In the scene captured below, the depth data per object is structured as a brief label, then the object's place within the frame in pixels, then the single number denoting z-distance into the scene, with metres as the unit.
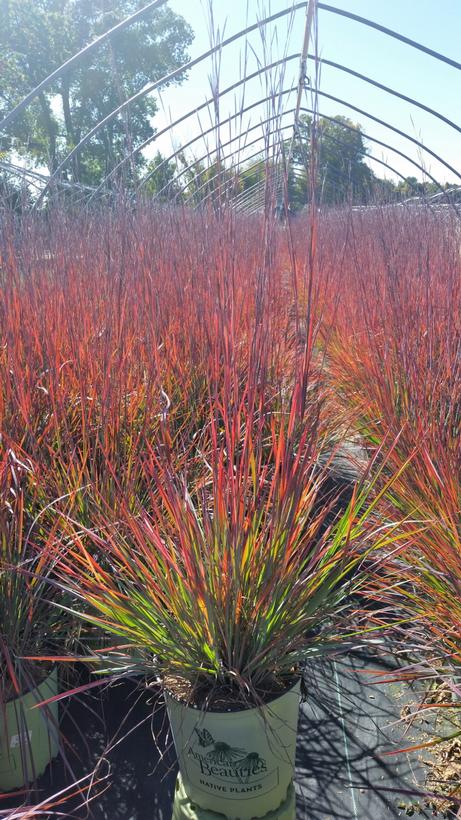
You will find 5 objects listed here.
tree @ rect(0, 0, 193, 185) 16.95
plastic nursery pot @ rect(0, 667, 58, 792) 1.20
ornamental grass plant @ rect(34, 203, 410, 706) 1.08
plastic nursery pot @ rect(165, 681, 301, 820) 1.06
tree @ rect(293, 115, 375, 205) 9.22
